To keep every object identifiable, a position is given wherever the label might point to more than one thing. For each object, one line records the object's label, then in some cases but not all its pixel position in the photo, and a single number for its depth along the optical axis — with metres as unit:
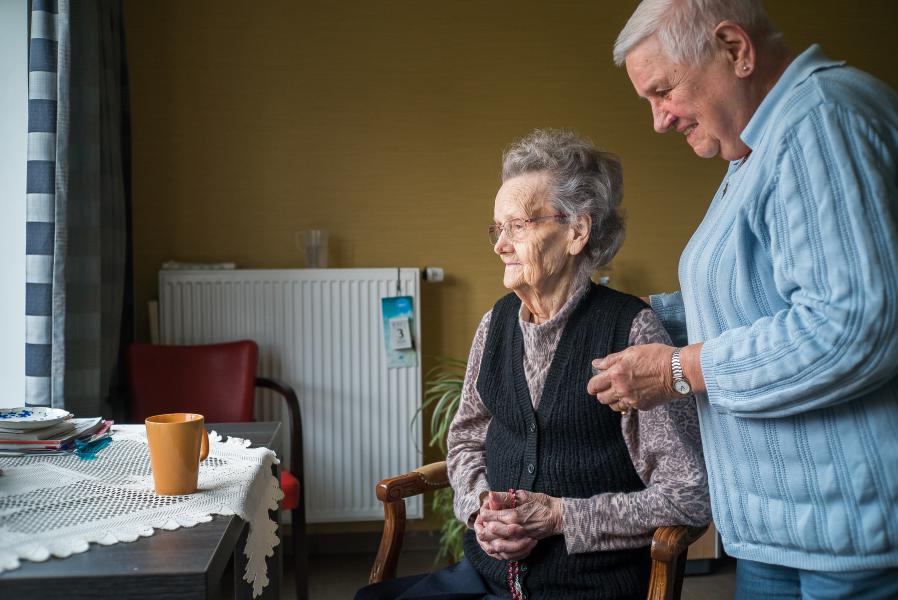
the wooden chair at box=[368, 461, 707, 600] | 1.37
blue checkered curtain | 2.33
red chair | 2.90
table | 0.89
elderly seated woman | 1.47
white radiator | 3.15
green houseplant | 2.89
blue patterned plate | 1.43
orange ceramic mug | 1.16
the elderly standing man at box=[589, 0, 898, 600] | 0.96
